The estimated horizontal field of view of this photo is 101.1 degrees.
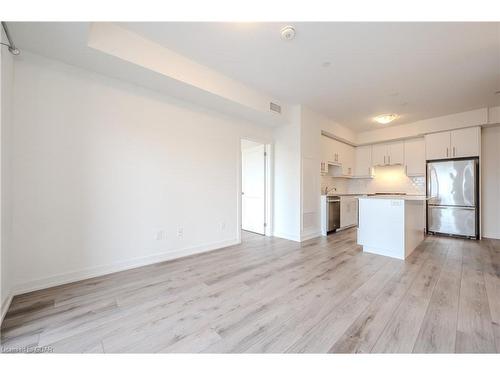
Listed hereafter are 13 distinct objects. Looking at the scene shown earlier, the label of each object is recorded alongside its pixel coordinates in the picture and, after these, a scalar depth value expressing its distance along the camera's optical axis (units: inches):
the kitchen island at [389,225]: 125.9
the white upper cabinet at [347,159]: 227.6
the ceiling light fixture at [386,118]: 176.9
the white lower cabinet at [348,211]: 205.6
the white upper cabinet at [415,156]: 206.7
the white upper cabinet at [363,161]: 240.1
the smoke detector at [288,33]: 84.6
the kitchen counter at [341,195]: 192.1
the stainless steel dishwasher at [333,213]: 188.1
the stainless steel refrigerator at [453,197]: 170.4
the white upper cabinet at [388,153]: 220.5
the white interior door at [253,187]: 186.5
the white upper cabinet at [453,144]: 172.6
